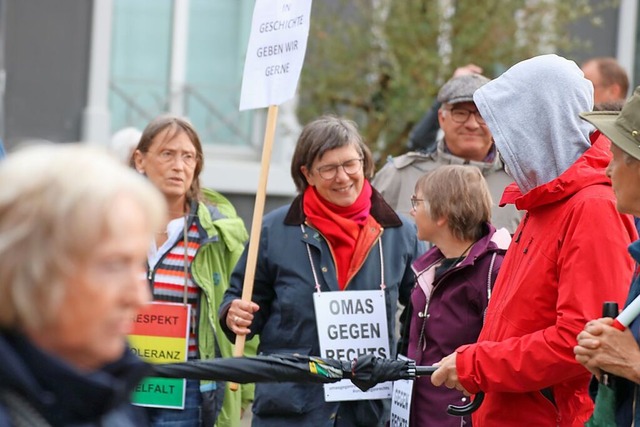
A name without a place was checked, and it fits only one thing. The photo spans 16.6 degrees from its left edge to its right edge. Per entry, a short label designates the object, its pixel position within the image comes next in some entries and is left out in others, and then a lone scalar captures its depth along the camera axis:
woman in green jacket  9.44
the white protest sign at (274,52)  9.32
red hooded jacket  6.38
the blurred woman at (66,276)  3.50
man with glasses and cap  10.89
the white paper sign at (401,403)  8.40
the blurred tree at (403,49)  17.97
